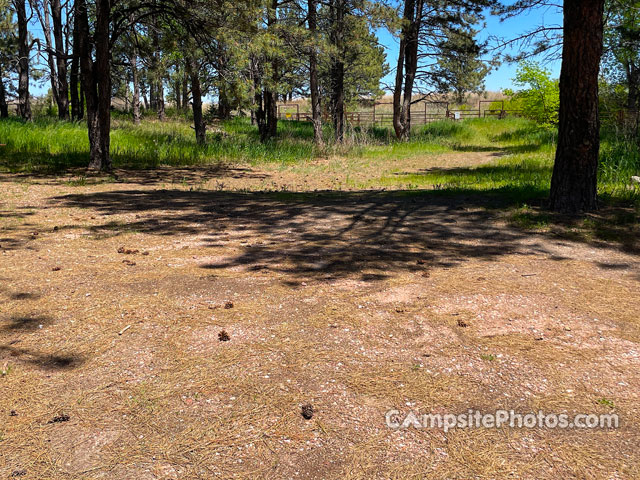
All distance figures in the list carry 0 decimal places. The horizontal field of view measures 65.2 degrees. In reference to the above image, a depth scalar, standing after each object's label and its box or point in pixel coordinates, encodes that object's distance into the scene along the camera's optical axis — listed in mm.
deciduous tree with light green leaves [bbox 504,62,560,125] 20953
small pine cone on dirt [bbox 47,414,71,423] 2275
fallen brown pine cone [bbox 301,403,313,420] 2311
